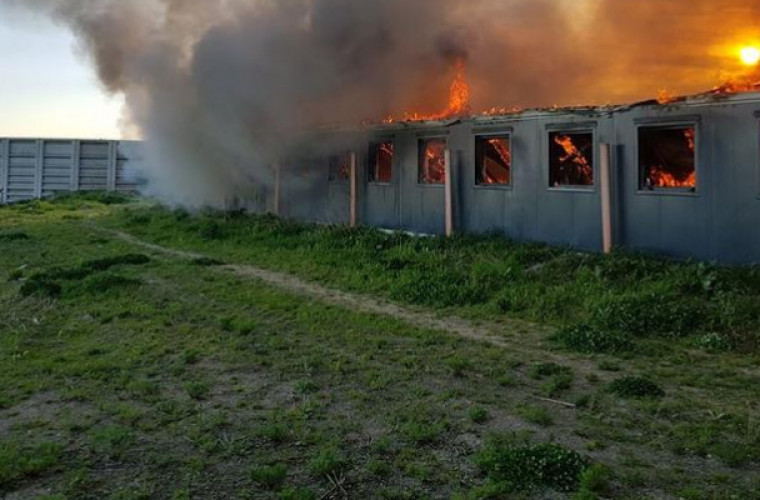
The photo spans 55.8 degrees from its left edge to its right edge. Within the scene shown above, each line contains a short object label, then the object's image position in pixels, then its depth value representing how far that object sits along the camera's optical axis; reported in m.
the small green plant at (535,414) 5.54
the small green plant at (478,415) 5.57
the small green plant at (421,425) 5.20
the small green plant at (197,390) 6.20
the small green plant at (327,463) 4.59
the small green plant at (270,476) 4.46
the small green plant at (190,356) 7.32
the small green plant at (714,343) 7.62
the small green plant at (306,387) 6.30
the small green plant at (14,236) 17.80
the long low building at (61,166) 30.53
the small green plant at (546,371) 6.81
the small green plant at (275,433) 5.18
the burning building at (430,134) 11.25
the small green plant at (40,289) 10.60
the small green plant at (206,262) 13.71
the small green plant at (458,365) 6.85
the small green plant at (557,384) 6.29
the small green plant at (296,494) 4.23
